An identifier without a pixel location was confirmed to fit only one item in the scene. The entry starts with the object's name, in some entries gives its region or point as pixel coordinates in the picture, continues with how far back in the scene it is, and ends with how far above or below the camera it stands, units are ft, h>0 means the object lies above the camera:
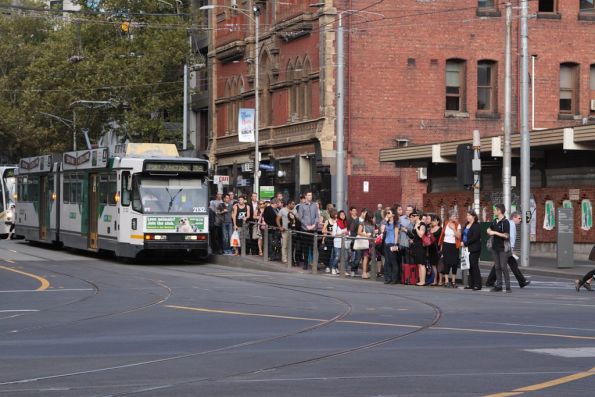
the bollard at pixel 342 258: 100.22 -3.61
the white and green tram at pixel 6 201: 173.58 +1.38
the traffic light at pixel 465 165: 100.53 +3.84
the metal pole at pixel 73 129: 213.81 +14.18
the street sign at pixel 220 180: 150.96 +3.94
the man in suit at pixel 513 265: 85.56 -3.48
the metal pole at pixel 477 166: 103.35 +3.86
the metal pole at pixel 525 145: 111.14 +6.10
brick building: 163.63 +17.76
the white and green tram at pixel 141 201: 111.24 +0.96
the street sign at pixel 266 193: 155.02 +2.36
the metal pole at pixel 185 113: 184.14 +14.36
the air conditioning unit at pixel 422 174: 162.14 +5.05
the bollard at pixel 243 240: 115.34 -2.54
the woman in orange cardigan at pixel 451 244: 86.63 -2.11
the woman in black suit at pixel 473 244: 85.05 -2.06
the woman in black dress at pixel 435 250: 89.61 -2.63
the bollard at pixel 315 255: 103.02 -3.45
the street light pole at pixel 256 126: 153.89 +10.92
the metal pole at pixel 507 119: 112.06 +8.49
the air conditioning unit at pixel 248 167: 182.19 +6.51
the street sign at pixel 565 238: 106.52 -2.05
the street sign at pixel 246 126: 162.91 +11.16
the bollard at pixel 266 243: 110.73 -2.70
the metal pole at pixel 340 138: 125.49 +7.44
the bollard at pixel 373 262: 96.89 -3.77
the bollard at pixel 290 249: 106.93 -3.11
